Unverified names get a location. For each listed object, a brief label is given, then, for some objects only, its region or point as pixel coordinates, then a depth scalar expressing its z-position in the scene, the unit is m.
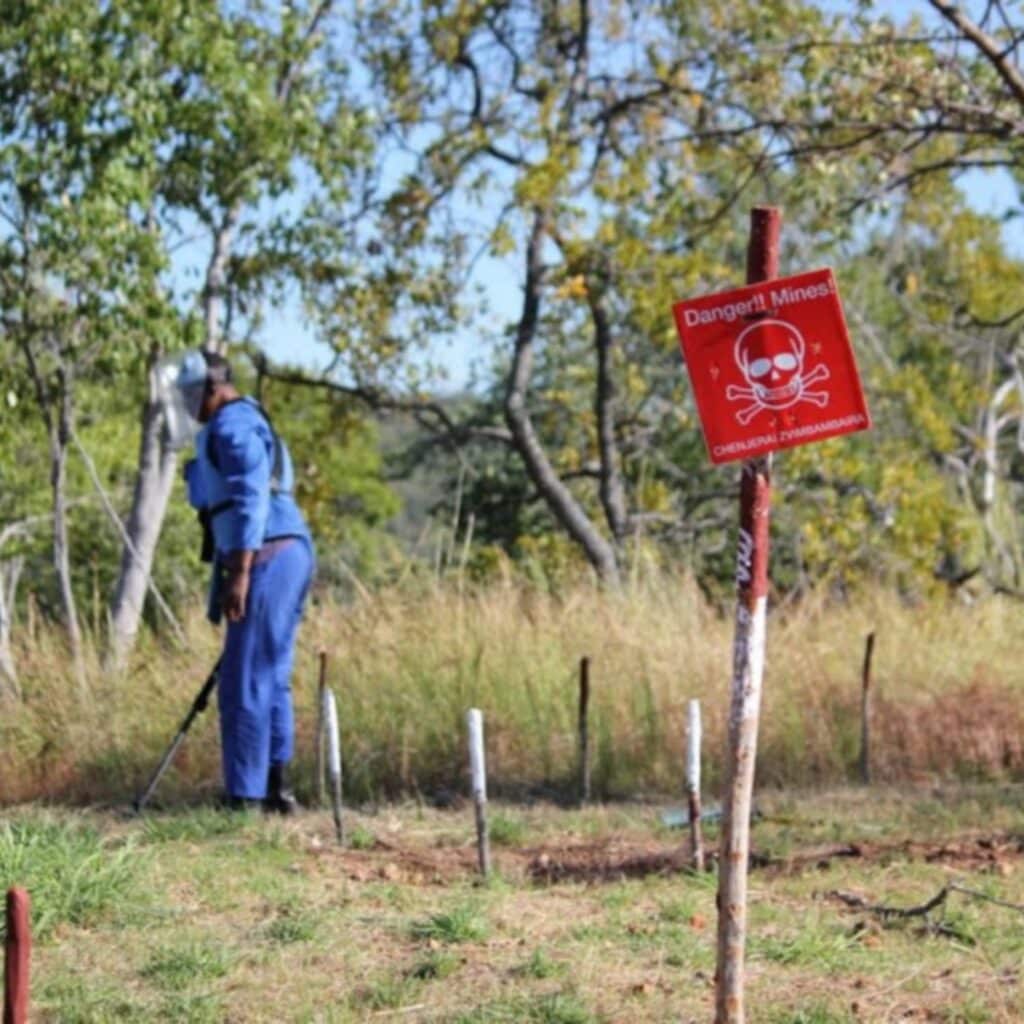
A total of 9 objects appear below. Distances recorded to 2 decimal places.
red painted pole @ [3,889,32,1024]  3.77
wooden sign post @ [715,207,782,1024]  4.71
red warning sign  4.61
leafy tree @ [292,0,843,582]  15.35
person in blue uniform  8.23
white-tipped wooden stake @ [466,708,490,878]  6.83
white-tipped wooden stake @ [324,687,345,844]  7.31
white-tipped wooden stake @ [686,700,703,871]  6.82
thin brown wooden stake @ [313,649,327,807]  8.47
